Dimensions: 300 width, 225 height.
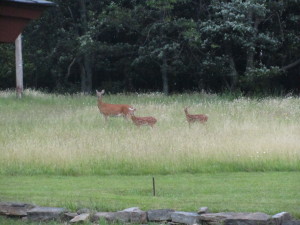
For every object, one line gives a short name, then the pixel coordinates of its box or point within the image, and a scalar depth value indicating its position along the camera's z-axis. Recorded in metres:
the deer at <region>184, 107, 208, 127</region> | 37.62
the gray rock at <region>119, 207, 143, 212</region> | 19.30
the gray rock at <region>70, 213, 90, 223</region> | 19.20
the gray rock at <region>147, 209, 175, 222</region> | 19.12
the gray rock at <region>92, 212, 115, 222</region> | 19.17
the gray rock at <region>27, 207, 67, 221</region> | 19.59
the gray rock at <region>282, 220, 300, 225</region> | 18.00
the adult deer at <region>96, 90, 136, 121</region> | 43.84
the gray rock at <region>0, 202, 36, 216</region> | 20.14
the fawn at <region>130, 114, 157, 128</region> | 37.69
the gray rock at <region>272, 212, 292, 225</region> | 17.87
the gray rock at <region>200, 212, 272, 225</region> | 17.95
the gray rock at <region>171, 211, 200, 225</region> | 18.72
